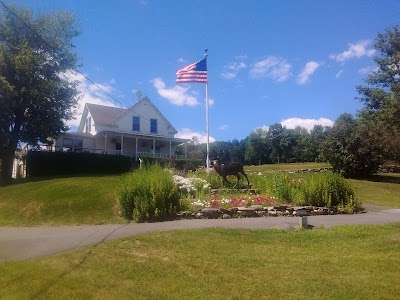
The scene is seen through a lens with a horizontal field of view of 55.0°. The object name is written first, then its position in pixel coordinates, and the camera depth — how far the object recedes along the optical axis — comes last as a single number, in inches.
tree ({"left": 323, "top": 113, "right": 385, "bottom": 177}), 1216.8
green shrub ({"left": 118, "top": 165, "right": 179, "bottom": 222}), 463.8
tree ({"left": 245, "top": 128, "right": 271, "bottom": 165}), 3646.7
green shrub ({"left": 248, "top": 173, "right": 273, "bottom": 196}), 634.2
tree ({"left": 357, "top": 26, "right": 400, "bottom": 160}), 1296.8
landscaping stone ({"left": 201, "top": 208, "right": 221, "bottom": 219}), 475.8
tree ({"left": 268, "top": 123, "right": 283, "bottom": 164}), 3570.4
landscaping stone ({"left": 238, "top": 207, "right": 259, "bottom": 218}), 487.5
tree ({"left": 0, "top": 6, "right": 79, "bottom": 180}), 1118.4
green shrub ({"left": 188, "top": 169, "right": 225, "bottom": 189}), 713.0
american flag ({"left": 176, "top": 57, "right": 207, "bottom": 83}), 899.1
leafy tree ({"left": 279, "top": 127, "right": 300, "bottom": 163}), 3513.8
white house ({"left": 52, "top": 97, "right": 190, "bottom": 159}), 1475.1
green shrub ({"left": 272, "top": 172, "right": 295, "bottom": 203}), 577.6
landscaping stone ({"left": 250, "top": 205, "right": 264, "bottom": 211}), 492.8
